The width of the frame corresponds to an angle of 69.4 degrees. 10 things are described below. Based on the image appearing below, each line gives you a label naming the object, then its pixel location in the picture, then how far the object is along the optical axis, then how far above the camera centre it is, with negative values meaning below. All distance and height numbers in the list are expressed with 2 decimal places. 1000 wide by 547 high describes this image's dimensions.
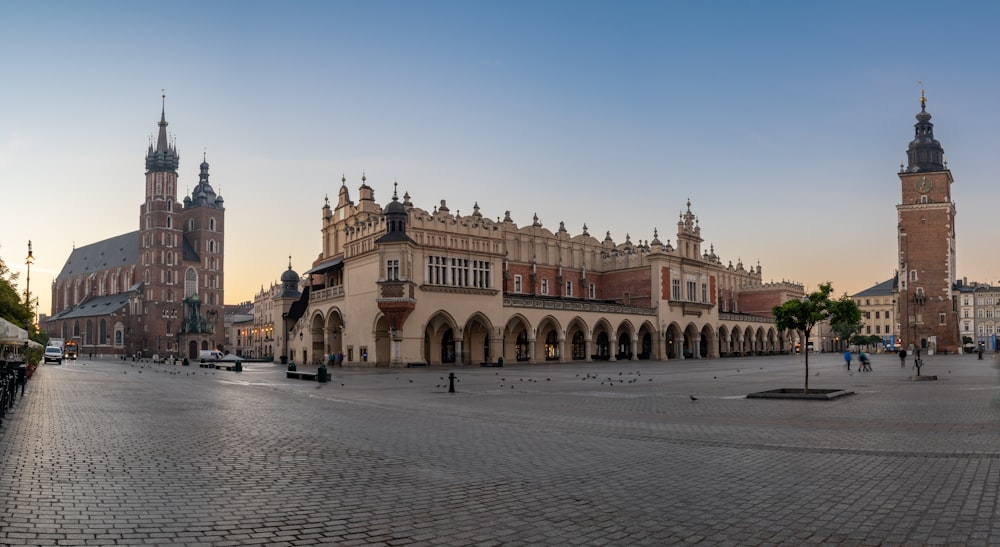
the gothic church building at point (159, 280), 124.69 +7.79
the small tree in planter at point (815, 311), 23.92 +0.07
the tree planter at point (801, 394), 21.83 -2.55
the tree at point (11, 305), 50.88 +1.33
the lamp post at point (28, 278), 48.94 +3.35
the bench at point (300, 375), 35.88 -2.80
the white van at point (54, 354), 73.06 -3.14
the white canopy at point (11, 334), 25.26 -0.37
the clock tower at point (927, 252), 88.69 +7.49
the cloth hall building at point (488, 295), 54.25 +2.02
